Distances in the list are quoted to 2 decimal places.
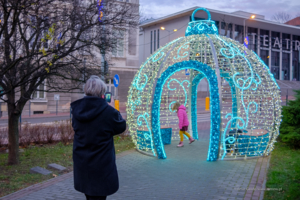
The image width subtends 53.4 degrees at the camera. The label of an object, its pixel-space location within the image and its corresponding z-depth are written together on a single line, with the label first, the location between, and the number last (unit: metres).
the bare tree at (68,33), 6.62
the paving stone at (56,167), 6.85
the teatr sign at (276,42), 43.06
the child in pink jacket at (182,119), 9.24
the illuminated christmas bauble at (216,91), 7.52
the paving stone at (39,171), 6.60
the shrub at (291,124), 9.06
